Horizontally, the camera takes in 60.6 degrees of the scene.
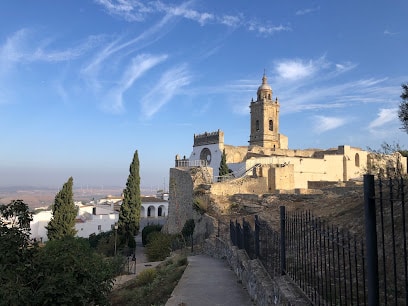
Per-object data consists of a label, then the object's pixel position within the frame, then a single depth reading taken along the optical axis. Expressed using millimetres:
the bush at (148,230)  33344
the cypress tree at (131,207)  30922
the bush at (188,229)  23672
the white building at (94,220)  43719
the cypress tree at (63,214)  28484
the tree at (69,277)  5465
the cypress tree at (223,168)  35169
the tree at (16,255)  4967
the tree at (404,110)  9055
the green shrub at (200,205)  22656
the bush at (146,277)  11562
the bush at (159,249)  22120
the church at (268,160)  28188
